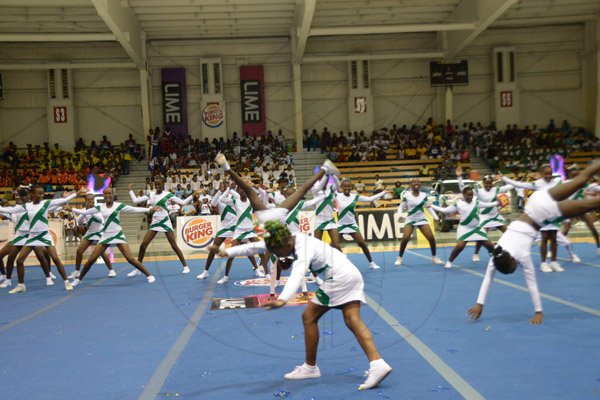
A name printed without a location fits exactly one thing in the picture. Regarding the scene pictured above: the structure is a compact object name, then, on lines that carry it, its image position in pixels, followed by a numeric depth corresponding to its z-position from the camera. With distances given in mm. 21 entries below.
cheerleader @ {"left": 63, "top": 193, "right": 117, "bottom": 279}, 11898
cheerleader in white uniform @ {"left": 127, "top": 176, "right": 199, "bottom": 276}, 12305
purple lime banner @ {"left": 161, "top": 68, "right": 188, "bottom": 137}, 30750
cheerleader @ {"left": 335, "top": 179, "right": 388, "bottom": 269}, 12508
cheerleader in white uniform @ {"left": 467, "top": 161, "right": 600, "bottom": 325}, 6664
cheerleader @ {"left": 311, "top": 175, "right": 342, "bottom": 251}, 11648
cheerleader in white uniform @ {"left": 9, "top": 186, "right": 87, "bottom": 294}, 10875
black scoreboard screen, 29609
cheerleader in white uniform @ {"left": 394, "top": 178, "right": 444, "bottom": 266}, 12508
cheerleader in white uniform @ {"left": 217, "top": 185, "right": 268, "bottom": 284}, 11547
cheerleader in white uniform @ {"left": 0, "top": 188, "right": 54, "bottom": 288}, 10945
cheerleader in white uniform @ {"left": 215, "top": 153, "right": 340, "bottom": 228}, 7497
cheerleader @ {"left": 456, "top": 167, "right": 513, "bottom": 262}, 11914
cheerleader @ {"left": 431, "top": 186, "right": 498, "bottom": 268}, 11758
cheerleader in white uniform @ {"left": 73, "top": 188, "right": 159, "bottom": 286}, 11406
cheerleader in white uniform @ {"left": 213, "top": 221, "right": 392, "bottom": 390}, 4766
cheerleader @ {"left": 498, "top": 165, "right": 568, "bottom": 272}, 11008
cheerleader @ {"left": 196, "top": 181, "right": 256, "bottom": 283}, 11703
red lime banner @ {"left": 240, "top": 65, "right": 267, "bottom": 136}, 30875
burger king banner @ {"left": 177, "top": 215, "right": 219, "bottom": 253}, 16953
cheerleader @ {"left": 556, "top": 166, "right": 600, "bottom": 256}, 11109
